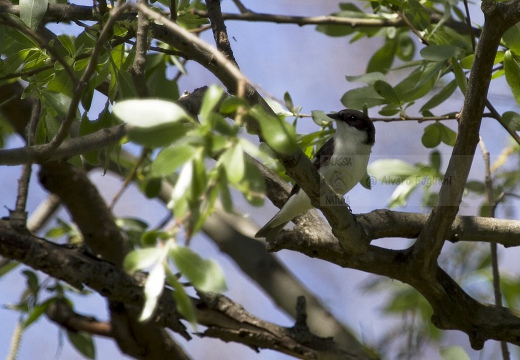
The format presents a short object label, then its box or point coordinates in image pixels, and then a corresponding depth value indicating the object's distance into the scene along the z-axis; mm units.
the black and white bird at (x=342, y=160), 6980
